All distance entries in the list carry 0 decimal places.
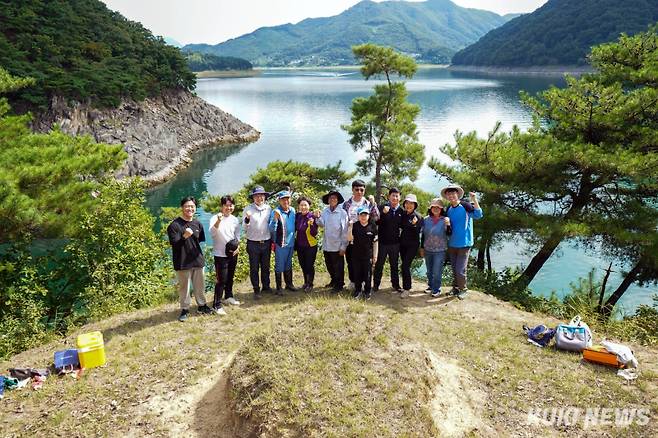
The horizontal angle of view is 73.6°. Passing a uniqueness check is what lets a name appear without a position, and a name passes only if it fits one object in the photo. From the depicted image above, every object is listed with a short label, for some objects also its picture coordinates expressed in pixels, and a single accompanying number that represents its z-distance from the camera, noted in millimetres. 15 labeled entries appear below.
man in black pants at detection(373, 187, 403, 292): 7294
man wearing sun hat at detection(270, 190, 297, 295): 7430
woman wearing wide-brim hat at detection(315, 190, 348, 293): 7355
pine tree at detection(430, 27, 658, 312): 9422
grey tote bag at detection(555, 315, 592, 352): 5949
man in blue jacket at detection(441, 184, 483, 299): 7359
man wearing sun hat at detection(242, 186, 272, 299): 7355
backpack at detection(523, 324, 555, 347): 6254
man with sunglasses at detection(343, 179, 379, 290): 7301
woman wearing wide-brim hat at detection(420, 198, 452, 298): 7511
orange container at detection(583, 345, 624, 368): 5574
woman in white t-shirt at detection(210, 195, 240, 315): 7023
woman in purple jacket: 7566
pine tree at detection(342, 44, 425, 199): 17859
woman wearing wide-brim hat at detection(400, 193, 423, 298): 7410
